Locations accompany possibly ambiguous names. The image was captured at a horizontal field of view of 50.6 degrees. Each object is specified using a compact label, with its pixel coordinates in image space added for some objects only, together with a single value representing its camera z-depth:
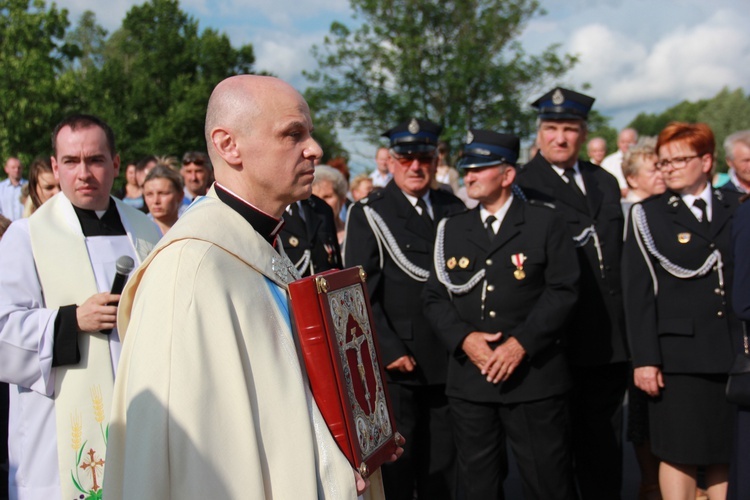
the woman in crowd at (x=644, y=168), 6.16
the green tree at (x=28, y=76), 27.11
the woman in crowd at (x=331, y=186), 6.85
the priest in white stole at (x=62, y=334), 3.13
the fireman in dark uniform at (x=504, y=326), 4.20
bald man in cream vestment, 1.88
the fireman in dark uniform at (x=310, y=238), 5.12
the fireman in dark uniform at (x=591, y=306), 4.80
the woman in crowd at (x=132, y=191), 8.45
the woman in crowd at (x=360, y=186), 10.42
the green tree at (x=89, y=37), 57.01
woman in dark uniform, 4.34
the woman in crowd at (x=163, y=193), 5.79
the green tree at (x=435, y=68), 32.03
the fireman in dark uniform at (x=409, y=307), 4.81
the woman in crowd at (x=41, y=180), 5.70
